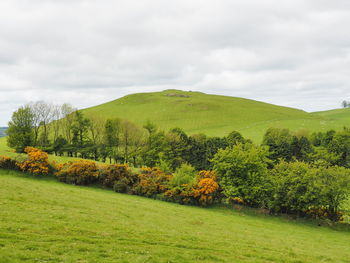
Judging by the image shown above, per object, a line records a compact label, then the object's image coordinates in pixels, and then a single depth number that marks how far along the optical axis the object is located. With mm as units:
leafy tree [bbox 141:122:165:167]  78062
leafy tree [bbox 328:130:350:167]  87250
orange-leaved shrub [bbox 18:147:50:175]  46156
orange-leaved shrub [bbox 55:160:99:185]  46750
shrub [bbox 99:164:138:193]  46688
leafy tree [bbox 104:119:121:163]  82488
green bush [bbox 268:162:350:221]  41344
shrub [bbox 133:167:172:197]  46406
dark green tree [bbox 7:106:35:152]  71500
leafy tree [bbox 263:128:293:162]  88312
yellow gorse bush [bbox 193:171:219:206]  44656
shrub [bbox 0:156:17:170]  46188
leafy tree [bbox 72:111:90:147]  80500
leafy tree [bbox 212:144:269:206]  46250
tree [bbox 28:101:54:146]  78594
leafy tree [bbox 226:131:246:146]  91675
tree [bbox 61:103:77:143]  85612
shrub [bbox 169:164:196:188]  46500
